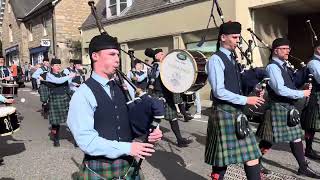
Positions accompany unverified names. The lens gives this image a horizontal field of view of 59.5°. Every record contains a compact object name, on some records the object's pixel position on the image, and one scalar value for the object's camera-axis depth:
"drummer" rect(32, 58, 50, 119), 6.98
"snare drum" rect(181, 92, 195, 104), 4.39
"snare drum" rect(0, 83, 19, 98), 4.97
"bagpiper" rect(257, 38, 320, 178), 2.90
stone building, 15.50
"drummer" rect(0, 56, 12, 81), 6.20
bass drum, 3.39
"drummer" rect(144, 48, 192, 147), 4.28
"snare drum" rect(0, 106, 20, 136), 3.34
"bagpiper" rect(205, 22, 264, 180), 2.31
